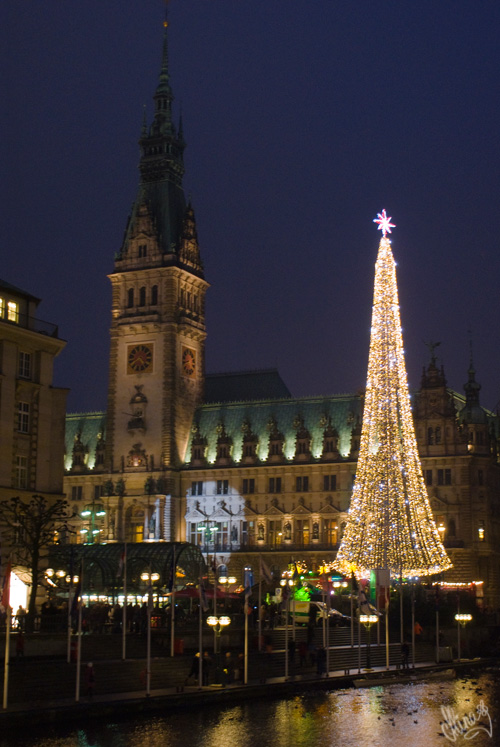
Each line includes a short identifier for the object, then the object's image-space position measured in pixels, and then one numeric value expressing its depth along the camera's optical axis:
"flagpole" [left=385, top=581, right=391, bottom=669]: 71.62
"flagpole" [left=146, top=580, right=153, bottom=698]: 53.47
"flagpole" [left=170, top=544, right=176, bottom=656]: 62.22
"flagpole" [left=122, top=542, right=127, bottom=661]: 58.25
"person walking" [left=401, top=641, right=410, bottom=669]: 72.50
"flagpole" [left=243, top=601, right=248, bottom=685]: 60.23
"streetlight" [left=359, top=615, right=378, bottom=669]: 73.62
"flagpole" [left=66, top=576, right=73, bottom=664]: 53.71
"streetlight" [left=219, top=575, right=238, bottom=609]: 104.51
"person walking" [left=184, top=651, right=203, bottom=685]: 58.91
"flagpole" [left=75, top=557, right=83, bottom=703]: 50.04
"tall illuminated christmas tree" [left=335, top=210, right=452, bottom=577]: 87.44
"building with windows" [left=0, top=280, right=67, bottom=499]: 74.38
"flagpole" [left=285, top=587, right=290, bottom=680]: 63.28
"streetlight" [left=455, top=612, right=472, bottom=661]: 83.12
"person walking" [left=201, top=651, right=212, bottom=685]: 58.66
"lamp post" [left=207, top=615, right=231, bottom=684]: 63.81
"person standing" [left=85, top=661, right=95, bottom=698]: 51.81
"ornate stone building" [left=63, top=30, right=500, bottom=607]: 127.62
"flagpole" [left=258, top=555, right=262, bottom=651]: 67.88
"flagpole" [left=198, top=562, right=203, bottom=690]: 57.01
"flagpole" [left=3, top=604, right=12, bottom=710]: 46.59
